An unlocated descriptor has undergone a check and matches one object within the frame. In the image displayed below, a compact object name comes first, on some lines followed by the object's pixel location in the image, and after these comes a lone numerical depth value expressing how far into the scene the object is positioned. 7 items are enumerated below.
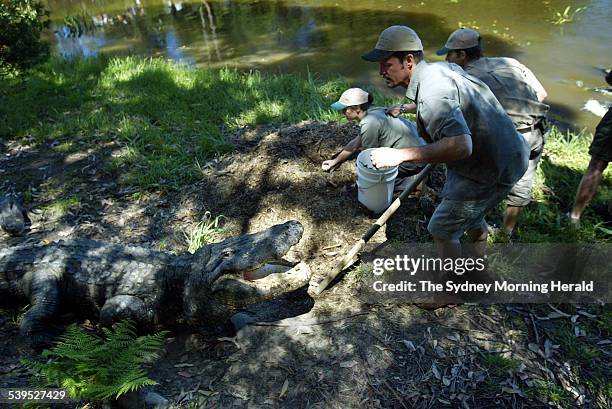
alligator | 2.86
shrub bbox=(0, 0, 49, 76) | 5.98
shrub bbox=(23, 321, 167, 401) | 2.19
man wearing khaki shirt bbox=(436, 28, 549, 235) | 3.32
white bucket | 3.68
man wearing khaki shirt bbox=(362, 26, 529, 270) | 2.29
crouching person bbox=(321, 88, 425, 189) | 3.94
